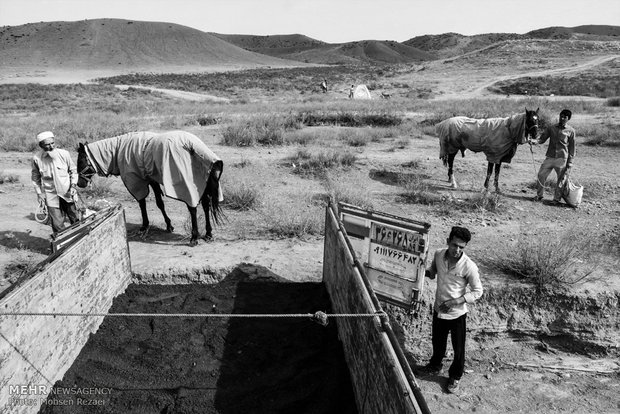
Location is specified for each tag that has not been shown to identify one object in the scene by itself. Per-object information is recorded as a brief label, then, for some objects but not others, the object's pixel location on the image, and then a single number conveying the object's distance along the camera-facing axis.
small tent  28.95
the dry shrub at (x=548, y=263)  5.43
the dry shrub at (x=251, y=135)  13.50
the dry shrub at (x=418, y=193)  8.55
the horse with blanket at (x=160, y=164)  6.09
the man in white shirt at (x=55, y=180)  5.77
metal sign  4.48
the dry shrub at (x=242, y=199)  8.30
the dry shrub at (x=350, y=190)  8.24
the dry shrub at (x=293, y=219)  6.98
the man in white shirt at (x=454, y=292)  3.94
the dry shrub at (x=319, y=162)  10.62
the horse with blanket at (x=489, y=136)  8.45
